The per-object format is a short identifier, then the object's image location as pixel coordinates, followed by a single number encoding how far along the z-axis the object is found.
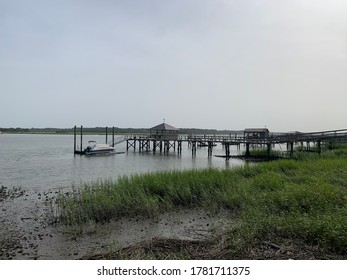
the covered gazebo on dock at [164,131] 51.47
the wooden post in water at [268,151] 35.31
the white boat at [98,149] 43.33
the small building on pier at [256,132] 47.64
